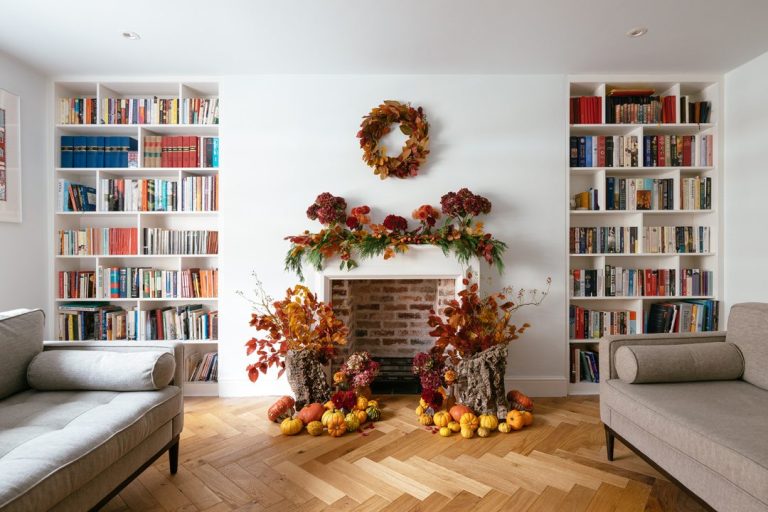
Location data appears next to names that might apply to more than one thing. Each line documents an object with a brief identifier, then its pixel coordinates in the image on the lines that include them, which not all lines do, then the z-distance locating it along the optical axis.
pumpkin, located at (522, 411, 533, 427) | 2.50
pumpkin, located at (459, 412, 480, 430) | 2.39
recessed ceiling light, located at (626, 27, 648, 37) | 2.42
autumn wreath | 2.96
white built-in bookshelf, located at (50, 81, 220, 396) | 3.05
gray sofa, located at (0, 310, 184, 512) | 1.20
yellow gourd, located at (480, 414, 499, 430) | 2.42
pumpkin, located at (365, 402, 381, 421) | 2.59
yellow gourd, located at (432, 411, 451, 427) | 2.47
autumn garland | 2.81
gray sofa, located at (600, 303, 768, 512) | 1.33
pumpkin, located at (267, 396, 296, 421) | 2.59
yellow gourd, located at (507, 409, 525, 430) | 2.45
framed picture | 2.68
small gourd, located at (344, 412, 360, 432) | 2.44
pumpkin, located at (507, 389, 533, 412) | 2.70
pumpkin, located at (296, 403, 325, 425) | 2.49
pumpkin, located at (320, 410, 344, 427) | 2.42
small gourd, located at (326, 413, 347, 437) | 2.39
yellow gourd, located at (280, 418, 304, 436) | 2.41
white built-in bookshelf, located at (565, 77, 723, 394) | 3.04
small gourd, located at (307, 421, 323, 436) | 2.41
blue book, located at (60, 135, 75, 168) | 3.08
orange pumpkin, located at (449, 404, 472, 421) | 2.47
